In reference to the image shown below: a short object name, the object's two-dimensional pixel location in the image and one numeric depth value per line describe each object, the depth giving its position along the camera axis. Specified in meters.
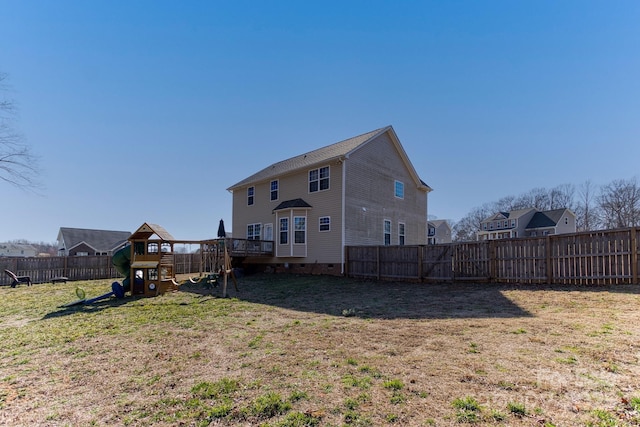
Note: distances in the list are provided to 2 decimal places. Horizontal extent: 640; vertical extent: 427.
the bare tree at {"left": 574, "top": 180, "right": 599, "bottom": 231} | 49.46
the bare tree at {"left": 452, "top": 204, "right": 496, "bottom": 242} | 65.06
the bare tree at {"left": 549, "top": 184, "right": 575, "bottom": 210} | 54.94
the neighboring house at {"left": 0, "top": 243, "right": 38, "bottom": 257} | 60.85
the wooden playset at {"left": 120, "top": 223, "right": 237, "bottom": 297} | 12.66
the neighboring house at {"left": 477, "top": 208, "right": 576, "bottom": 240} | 45.16
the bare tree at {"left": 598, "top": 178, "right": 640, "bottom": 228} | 43.50
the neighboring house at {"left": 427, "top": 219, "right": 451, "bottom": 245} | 53.97
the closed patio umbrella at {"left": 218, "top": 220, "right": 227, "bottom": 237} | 22.48
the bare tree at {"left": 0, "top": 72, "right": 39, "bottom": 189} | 13.21
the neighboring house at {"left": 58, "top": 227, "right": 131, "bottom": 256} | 41.81
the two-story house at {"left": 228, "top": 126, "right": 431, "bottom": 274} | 17.84
